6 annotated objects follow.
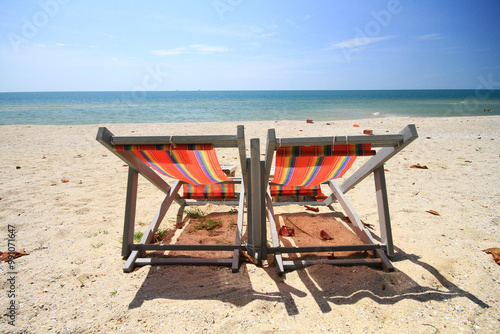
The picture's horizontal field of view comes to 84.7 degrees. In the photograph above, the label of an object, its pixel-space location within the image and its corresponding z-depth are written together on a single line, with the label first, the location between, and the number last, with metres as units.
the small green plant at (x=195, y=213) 3.16
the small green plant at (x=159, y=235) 2.65
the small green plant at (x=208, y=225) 2.86
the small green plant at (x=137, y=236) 2.60
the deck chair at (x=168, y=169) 1.79
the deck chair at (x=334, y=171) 1.79
